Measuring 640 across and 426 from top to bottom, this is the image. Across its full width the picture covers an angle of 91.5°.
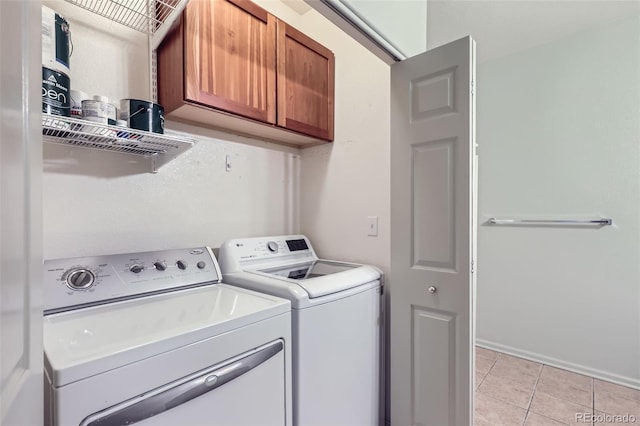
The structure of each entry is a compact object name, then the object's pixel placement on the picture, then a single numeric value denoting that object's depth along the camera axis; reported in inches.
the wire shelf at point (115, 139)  40.8
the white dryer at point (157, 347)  28.0
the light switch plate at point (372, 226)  69.3
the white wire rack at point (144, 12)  49.4
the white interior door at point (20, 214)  14.2
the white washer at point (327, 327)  47.3
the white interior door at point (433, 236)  51.2
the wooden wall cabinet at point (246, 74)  52.7
